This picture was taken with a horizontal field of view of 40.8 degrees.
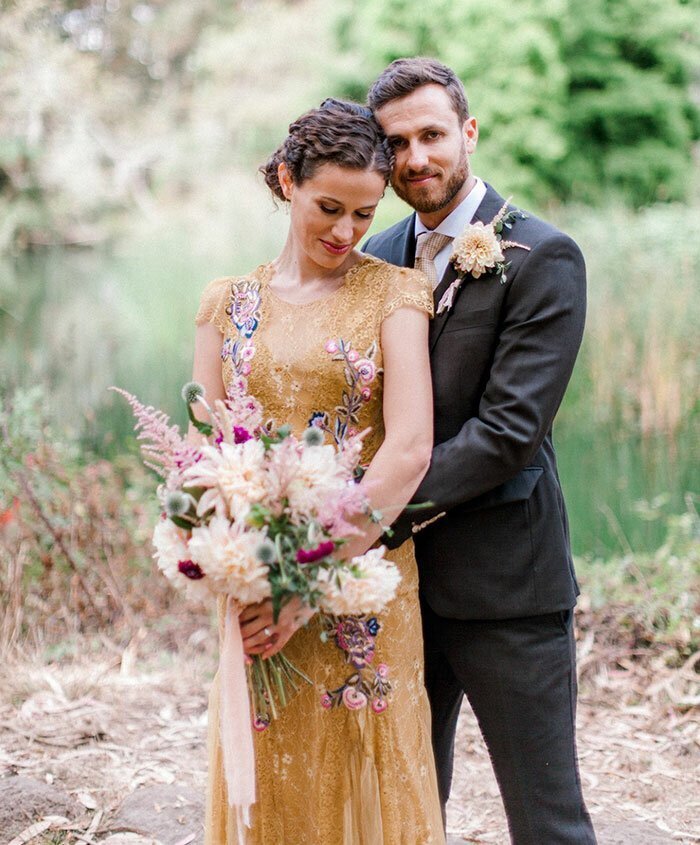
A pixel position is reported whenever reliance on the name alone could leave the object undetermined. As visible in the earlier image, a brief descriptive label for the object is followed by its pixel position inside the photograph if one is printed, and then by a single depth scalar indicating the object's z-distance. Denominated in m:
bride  2.00
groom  2.06
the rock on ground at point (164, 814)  2.88
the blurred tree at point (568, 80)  13.65
